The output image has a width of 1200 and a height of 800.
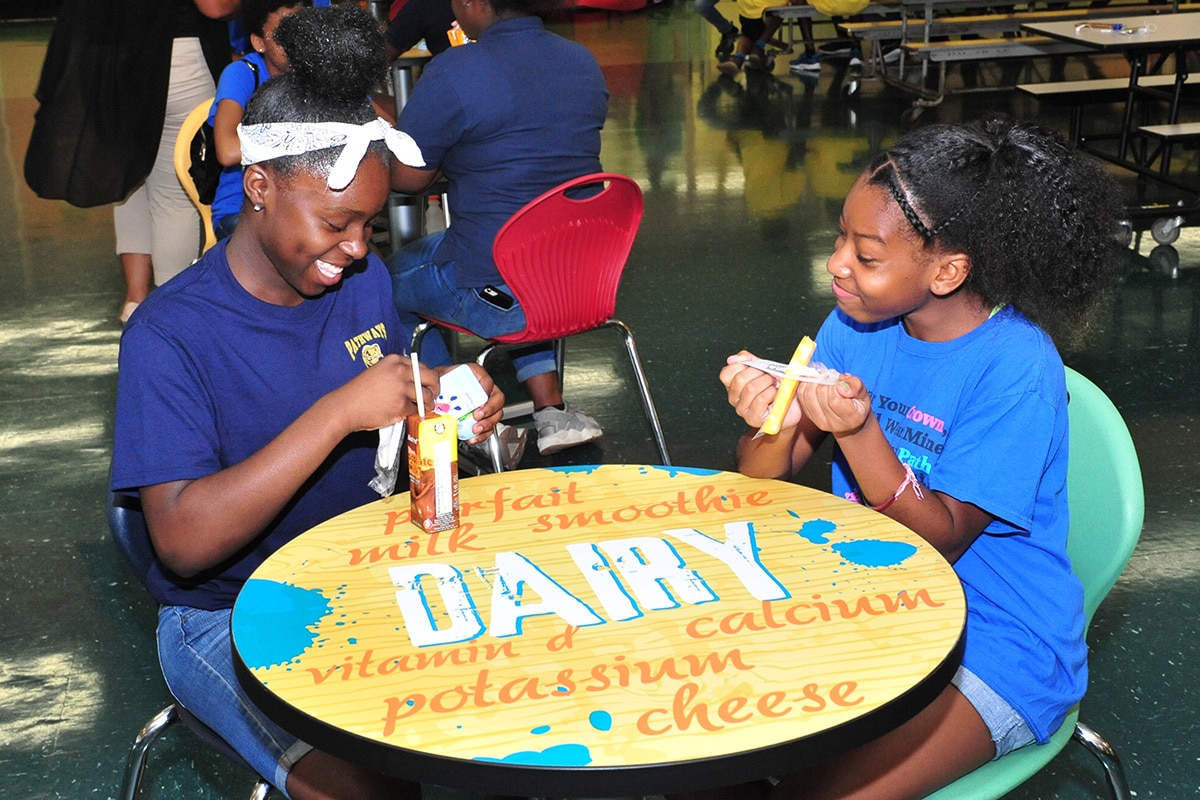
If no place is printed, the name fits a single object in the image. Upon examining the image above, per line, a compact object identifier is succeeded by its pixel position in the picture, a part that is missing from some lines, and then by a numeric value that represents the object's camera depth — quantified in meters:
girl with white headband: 1.51
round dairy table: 1.08
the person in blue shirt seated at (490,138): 2.98
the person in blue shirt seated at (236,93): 3.30
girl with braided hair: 1.50
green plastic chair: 1.59
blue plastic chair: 1.59
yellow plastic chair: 3.46
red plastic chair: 2.76
